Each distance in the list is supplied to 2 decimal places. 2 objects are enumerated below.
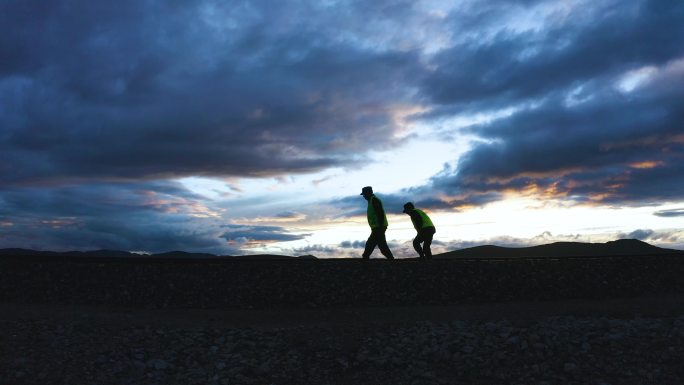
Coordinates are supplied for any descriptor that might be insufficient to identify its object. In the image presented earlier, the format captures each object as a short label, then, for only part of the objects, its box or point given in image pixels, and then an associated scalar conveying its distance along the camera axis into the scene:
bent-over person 16.78
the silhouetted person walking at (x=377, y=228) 16.00
